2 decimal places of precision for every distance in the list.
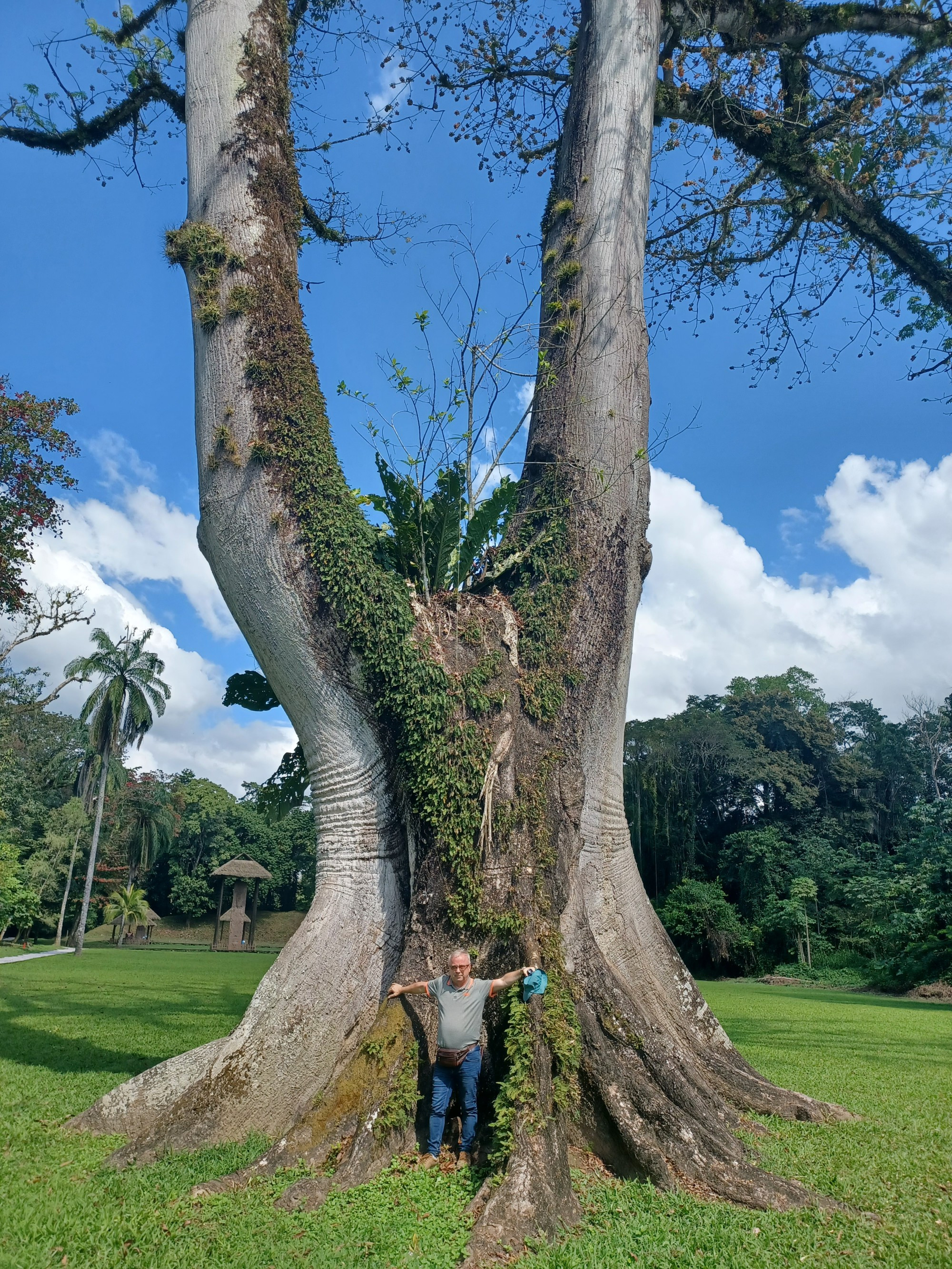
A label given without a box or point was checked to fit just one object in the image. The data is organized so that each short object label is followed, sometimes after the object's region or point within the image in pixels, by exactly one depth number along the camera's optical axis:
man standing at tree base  4.28
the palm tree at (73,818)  37.09
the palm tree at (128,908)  39.16
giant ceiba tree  4.34
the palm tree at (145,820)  43.31
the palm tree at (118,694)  31.34
